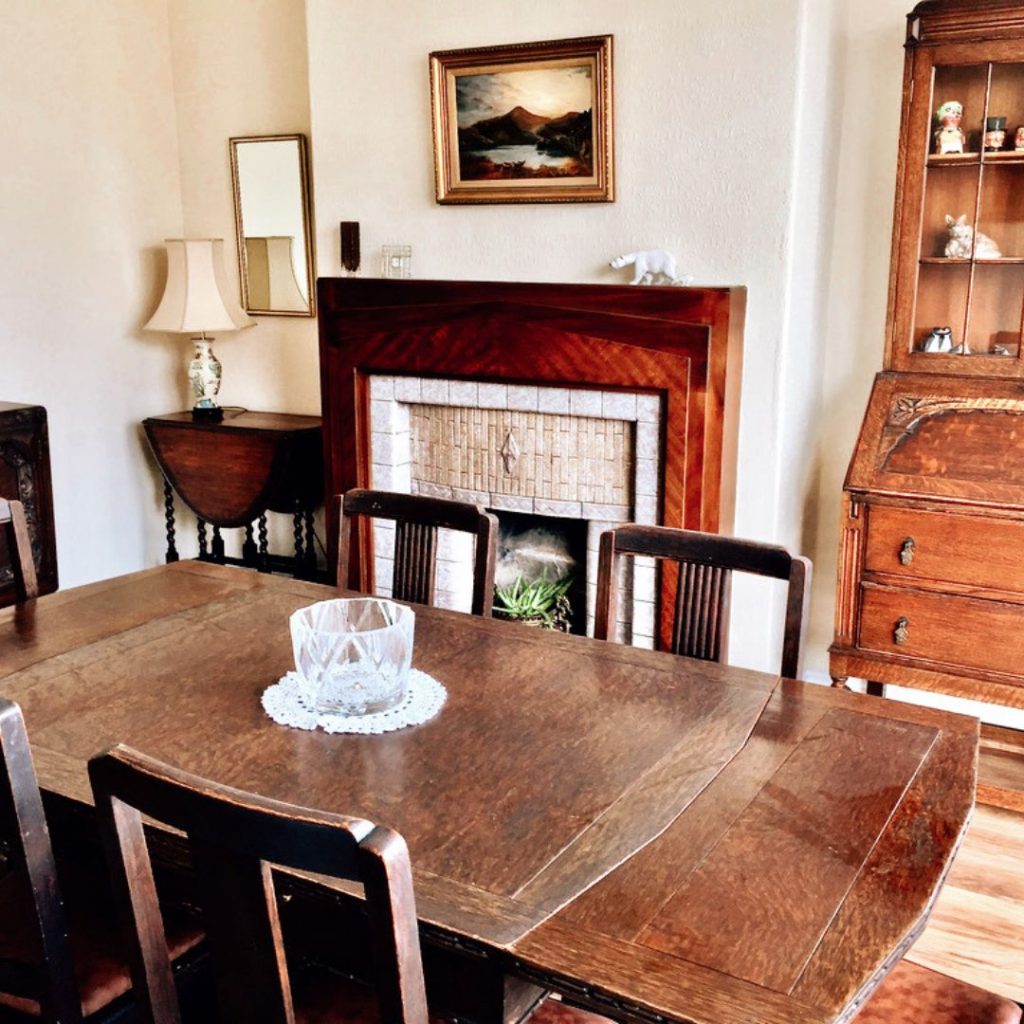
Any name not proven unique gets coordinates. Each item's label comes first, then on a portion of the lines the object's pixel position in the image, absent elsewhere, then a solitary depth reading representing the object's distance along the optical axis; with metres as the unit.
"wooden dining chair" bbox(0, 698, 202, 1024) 1.16
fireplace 3.25
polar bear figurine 3.19
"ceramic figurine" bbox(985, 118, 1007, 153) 2.95
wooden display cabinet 2.79
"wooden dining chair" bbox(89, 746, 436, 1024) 0.88
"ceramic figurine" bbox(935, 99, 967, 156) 2.98
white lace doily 1.54
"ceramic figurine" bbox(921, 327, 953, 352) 3.09
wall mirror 4.06
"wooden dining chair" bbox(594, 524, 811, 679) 1.84
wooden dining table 1.06
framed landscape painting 3.24
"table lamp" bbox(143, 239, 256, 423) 3.98
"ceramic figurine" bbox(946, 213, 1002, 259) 3.02
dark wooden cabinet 3.54
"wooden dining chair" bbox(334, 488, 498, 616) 2.18
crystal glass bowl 1.58
